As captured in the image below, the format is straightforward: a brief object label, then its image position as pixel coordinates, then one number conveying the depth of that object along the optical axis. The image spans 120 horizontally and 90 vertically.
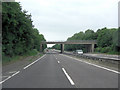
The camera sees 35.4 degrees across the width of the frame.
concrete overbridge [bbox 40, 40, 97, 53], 93.64
